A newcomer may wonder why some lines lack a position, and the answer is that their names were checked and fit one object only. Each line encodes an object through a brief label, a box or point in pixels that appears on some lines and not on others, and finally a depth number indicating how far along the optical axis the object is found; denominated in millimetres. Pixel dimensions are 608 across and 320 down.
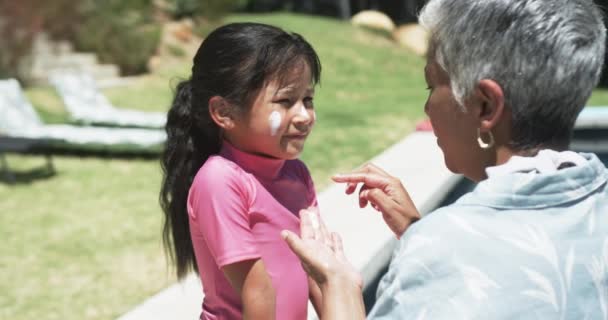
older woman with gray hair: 1311
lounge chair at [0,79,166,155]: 8828
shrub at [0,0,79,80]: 13867
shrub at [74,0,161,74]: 15398
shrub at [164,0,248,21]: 20000
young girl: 1962
